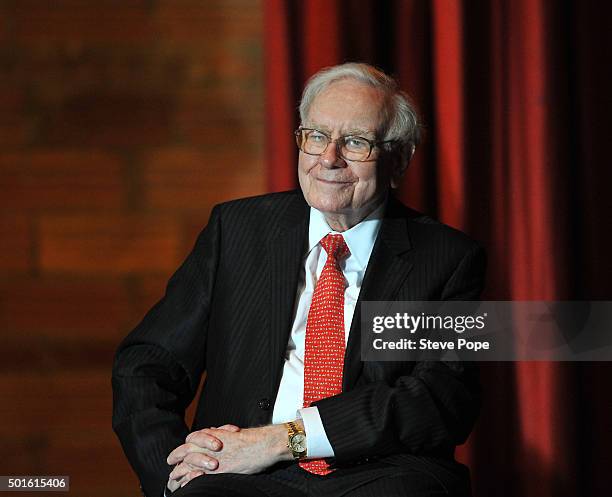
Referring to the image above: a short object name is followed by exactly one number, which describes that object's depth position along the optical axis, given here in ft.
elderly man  15.53
